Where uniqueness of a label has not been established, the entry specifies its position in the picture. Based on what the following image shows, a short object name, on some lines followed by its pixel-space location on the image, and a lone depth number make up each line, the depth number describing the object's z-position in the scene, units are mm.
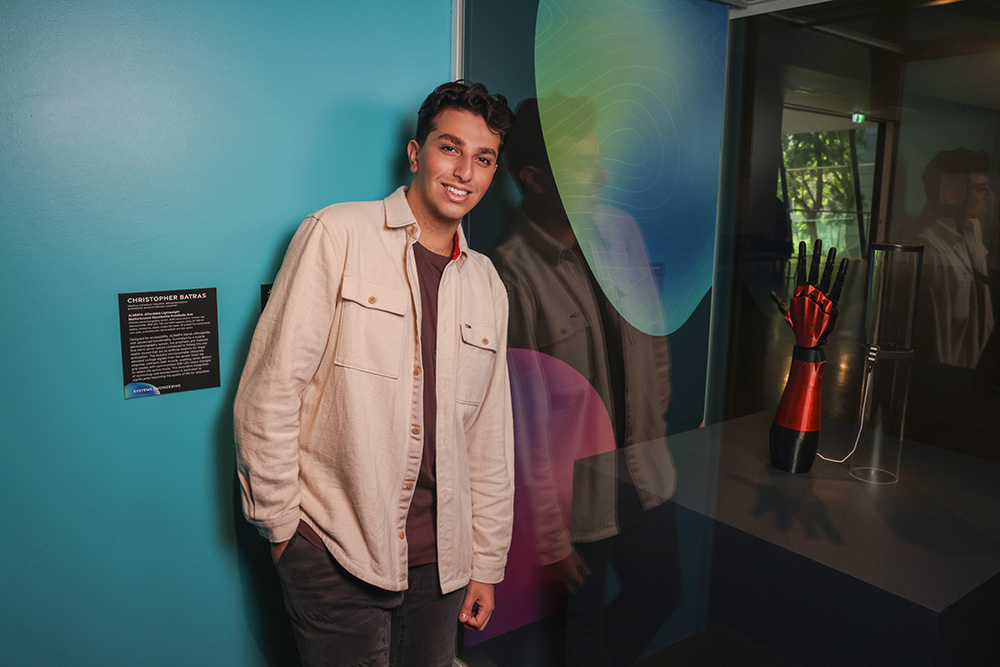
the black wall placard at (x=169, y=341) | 1683
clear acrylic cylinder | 1726
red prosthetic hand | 1793
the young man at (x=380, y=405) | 1563
